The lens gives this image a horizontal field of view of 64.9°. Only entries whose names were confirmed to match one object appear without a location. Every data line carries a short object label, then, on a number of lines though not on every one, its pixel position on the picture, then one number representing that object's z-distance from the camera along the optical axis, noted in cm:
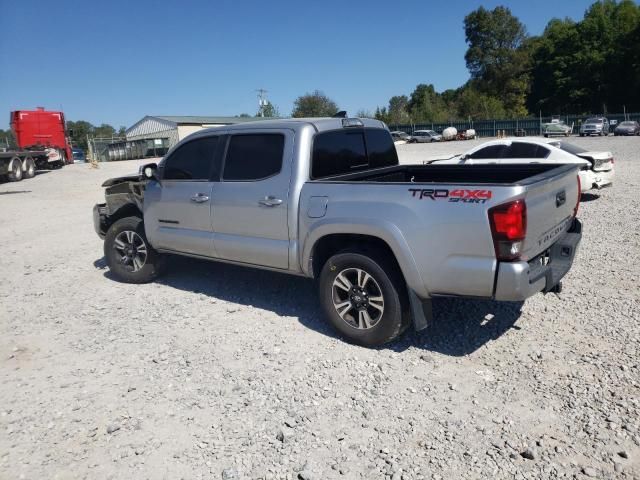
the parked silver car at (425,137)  5466
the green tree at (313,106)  7569
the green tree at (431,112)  7031
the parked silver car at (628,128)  3978
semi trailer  2400
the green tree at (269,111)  7969
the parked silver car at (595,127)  4238
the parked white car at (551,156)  1085
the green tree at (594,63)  6344
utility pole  7594
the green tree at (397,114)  7381
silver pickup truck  358
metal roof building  5756
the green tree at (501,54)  7869
